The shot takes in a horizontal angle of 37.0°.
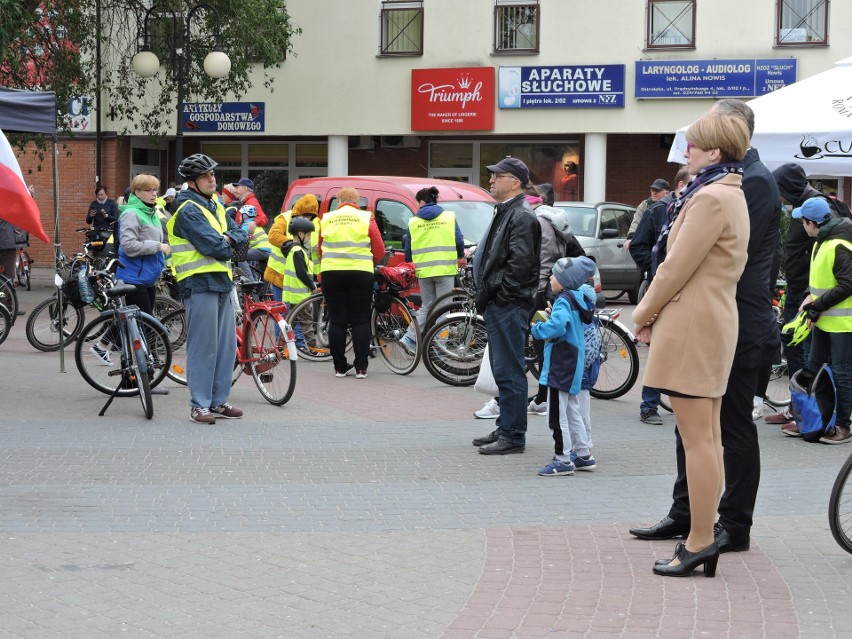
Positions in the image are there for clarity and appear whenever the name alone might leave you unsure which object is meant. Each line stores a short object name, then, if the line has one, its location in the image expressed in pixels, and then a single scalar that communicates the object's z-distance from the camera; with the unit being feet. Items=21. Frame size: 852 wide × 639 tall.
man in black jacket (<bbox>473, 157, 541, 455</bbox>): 27.73
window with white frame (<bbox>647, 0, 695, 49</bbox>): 86.53
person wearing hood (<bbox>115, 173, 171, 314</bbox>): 36.37
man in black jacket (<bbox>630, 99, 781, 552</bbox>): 19.20
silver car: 71.26
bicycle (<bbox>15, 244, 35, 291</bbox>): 75.00
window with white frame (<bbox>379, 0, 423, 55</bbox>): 90.63
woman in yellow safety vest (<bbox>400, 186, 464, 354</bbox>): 43.96
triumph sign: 89.15
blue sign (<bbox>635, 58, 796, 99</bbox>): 84.07
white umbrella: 34.73
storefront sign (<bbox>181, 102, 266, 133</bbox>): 93.66
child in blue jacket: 25.73
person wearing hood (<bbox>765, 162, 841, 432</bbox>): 30.73
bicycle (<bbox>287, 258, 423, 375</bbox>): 41.50
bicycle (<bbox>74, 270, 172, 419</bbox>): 33.40
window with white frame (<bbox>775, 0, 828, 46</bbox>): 84.99
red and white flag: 34.71
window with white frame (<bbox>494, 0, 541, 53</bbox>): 88.89
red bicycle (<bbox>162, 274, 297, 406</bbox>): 34.86
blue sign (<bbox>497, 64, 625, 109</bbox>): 87.15
